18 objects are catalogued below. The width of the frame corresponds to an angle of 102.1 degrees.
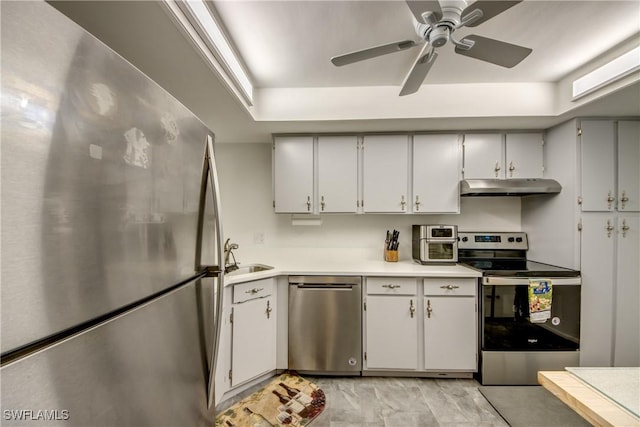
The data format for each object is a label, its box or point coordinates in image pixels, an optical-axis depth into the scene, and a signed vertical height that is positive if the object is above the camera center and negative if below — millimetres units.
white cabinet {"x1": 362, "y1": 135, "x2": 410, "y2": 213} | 2551 +411
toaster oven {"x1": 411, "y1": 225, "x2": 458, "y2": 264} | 2486 -285
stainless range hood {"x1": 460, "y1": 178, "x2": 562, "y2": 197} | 2312 +259
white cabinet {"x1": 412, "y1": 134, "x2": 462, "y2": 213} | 2510 +405
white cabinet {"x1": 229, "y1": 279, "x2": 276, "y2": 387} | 2014 -952
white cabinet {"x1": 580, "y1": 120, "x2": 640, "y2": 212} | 2135 +417
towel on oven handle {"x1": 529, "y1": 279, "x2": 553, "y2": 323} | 2084 -689
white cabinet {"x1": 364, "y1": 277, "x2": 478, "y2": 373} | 2178 -937
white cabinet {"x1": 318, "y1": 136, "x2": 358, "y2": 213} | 2580 +403
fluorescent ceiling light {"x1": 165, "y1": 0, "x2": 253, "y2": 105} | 1141 +902
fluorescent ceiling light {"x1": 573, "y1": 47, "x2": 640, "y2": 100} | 1610 +959
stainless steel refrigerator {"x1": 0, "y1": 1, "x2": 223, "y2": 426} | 345 -35
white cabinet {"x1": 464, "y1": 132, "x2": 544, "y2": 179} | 2471 +565
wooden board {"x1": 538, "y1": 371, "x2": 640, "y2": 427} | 852 -672
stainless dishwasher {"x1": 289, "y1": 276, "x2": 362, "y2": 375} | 2219 -965
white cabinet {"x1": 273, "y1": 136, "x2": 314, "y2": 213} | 2592 +404
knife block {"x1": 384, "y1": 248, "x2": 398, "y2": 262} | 2650 -427
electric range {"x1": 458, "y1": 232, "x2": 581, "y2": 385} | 2125 -937
